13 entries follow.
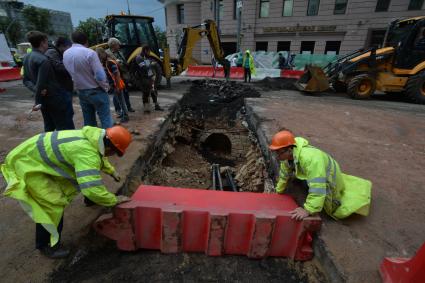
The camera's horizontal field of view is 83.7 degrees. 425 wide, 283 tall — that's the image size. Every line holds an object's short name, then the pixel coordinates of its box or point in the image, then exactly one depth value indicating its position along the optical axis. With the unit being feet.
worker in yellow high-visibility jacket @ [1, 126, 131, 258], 6.25
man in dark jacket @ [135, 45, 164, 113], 19.27
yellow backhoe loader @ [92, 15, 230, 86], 28.45
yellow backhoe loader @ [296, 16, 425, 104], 28.22
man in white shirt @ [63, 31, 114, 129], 12.37
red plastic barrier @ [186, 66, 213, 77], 51.65
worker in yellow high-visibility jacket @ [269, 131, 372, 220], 7.39
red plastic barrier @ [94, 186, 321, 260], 7.52
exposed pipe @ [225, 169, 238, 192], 14.32
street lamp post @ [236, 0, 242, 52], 45.81
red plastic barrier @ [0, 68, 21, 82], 42.04
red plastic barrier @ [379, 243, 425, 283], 5.21
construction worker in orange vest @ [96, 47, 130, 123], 16.51
